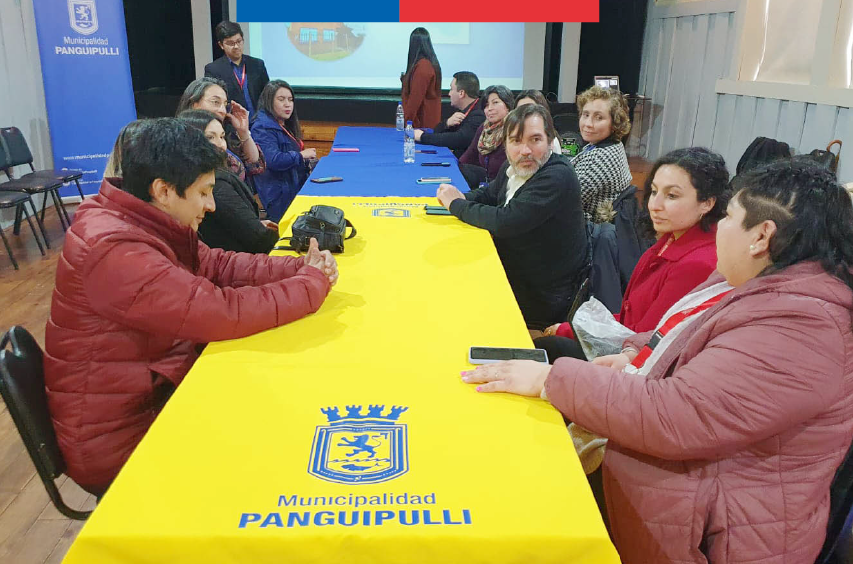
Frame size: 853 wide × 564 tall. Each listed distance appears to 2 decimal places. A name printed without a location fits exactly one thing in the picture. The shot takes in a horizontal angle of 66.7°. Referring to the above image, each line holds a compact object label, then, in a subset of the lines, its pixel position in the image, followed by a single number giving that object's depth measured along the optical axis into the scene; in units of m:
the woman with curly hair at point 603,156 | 3.09
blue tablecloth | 3.21
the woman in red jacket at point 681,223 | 1.76
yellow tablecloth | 0.87
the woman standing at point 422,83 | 5.35
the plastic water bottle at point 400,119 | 5.68
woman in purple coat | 4.20
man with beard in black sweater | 2.39
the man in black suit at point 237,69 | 5.00
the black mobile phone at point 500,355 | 1.34
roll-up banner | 5.39
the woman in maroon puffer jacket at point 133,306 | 1.32
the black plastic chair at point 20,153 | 4.85
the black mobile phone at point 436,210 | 2.69
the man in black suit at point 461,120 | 4.73
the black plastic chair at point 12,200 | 4.18
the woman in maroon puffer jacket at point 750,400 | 1.00
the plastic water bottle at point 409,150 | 4.15
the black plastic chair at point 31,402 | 1.30
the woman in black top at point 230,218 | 2.50
